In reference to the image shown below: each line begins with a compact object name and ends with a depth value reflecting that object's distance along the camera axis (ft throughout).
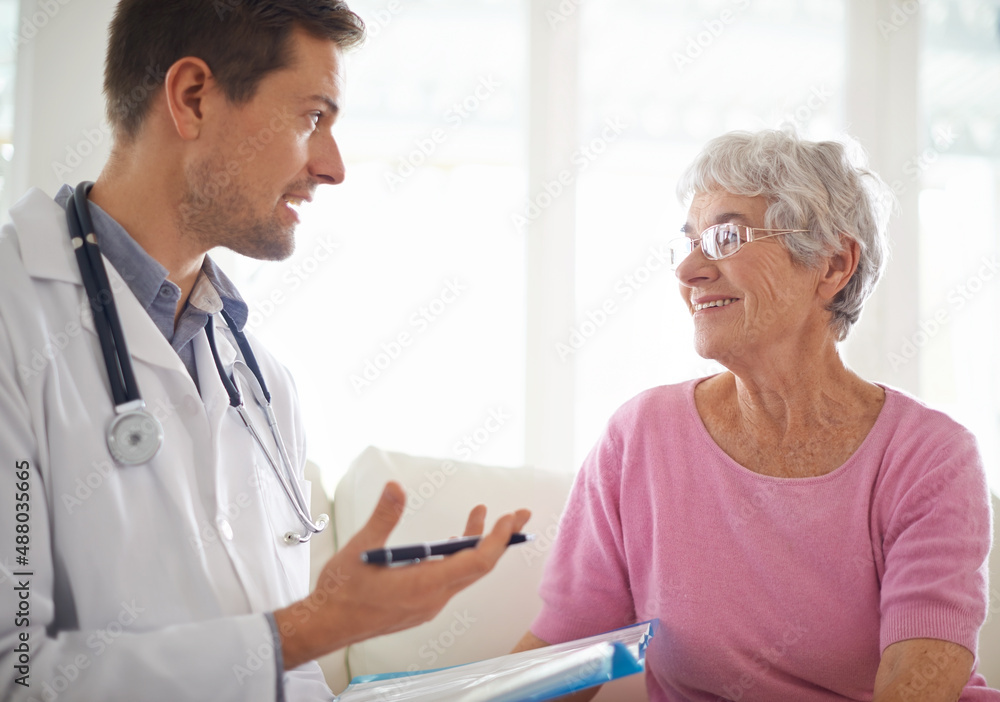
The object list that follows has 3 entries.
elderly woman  4.31
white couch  5.52
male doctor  2.92
